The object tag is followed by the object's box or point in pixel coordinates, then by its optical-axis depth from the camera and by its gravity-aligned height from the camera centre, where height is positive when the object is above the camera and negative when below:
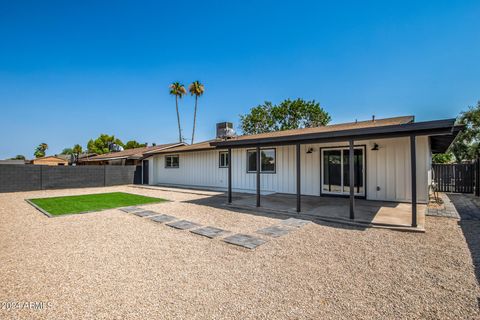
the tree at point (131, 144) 46.03 +4.24
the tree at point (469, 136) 22.53 +2.73
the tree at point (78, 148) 54.40 +4.14
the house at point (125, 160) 18.87 +0.51
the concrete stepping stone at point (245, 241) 4.19 -1.48
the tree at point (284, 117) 30.14 +6.50
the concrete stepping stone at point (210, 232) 4.82 -1.48
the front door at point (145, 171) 18.50 -0.54
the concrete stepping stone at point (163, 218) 6.15 -1.48
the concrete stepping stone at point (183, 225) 5.45 -1.48
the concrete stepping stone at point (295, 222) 5.53 -1.47
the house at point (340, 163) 5.66 +0.05
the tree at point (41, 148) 63.37 +4.91
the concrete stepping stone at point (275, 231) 4.85 -1.48
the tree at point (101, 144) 41.84 +3.89
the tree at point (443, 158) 28.34 +0.64
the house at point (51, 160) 40.54 +0.98
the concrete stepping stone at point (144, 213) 6.79 -1.48
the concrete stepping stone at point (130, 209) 7.41 -1.48
